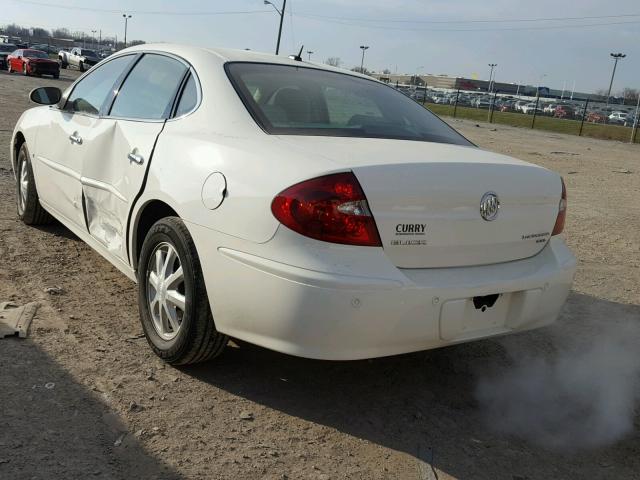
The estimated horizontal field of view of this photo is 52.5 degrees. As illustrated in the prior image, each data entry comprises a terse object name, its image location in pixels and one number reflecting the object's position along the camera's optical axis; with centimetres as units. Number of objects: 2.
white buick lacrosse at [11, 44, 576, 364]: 257
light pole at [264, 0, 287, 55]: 4391
